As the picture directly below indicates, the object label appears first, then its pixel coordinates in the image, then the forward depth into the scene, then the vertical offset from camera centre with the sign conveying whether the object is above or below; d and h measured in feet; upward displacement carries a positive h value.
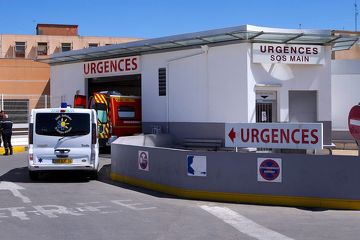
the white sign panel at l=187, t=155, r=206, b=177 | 40.75 -3.76
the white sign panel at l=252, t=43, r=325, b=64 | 63.10 +7.43
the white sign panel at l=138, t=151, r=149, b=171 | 45.92 -3.78
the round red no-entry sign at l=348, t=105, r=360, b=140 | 36.45 -0.50
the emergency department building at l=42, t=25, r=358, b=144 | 63.00 +4.69
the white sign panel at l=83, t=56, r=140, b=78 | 77.66 +7.65
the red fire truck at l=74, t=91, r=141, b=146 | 74.33 +0.29
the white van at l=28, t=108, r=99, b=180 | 49.08 -2.11
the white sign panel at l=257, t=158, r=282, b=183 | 38.29 -3.91
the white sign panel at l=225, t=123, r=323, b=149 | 42.55 -1.60
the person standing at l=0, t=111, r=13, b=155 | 75.51 -1.85
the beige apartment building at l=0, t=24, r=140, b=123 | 97.91 +13.10
